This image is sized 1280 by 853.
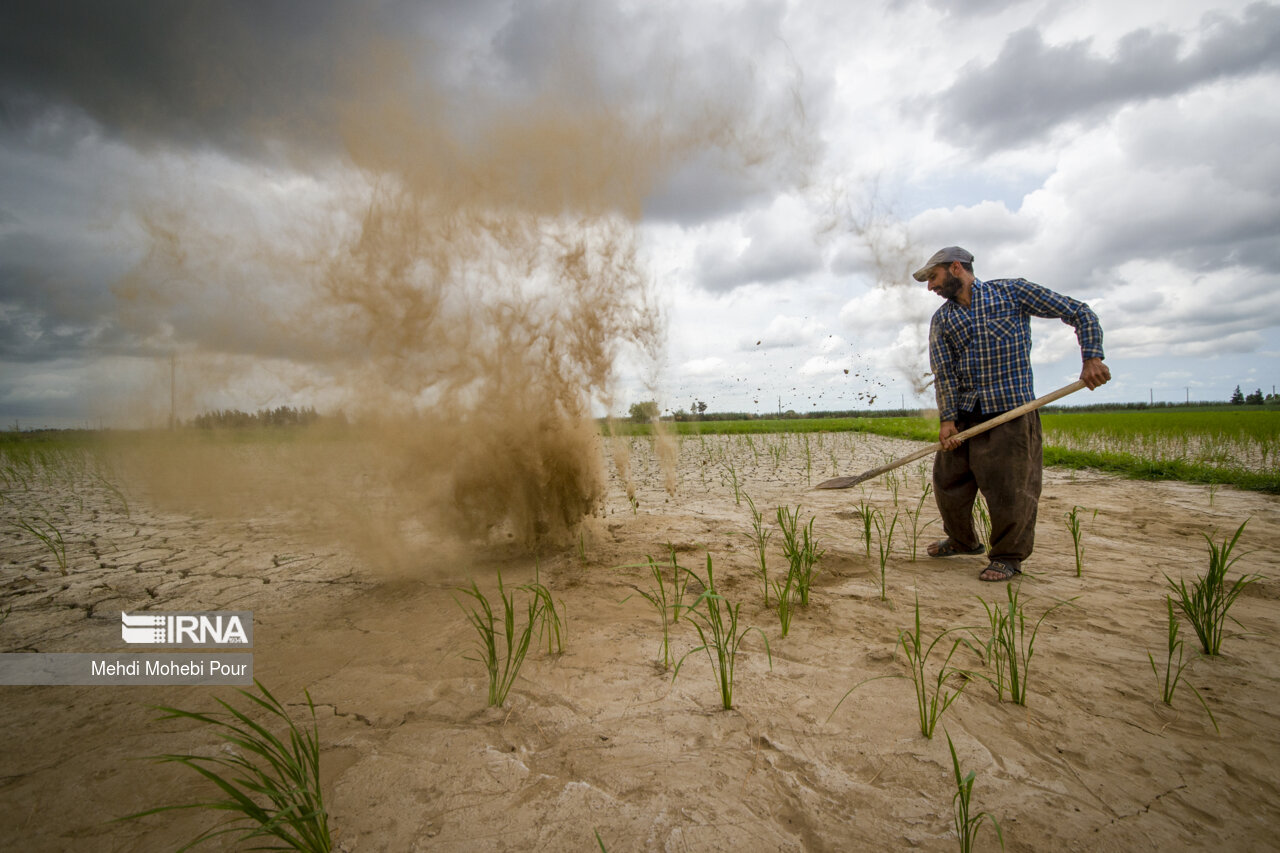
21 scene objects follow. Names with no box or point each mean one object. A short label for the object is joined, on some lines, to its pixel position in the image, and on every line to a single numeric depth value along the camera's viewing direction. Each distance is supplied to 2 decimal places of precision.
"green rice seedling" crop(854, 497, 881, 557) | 3.59
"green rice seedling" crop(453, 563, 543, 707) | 2.02
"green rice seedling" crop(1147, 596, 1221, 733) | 1.84
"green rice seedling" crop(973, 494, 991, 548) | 4.03
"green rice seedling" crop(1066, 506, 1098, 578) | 3.32
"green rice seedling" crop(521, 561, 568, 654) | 2.36
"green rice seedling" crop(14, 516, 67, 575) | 4.18
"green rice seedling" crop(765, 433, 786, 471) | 9.73
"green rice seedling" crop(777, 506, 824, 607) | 2.83
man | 3.30
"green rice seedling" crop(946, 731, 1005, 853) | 1.30
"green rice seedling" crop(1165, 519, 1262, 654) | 2.20
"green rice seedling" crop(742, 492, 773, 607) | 2.96
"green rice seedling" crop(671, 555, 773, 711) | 1.96
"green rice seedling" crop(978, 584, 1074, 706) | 1.91
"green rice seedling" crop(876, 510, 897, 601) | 3.99
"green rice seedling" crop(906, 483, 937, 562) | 4.30
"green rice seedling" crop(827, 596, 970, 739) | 1.77
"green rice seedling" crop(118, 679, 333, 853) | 1.26
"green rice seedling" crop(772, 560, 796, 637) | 2.54
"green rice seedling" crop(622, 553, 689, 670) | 2.31
